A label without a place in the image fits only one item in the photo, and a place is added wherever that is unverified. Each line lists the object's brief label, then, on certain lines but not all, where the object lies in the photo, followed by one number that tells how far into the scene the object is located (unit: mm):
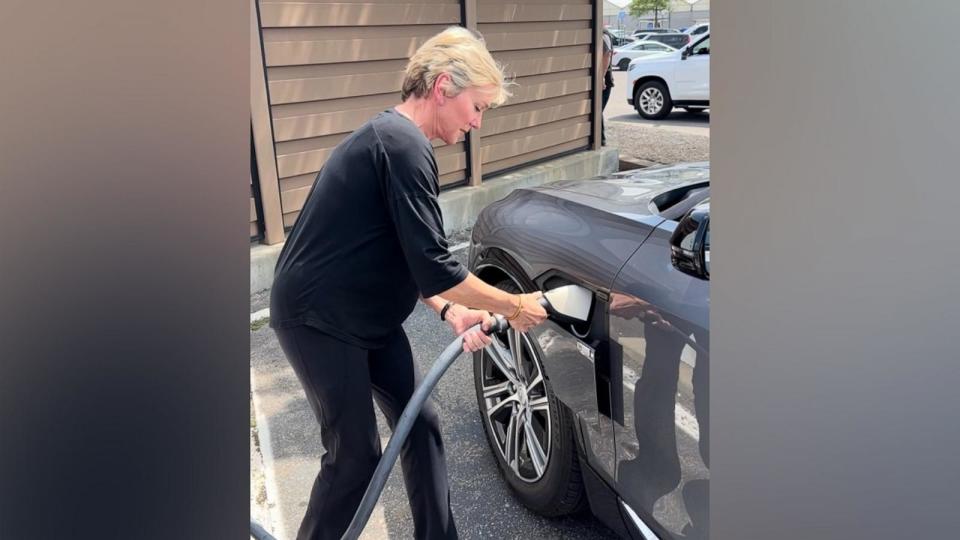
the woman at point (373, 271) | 2219
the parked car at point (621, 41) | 37825
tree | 56112
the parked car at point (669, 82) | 15711
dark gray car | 2029
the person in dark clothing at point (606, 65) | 10142
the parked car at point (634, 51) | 28297
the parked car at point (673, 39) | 31783
